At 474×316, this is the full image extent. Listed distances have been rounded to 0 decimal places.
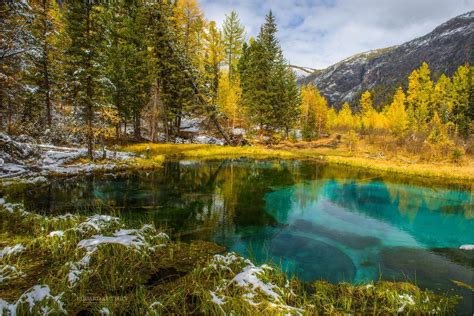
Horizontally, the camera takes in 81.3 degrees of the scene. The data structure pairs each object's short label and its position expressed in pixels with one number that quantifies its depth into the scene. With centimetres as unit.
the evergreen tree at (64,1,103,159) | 1786
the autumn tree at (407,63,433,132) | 5506
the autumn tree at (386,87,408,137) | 4988
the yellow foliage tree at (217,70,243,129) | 4078
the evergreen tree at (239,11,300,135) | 3881
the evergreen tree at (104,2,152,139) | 2916
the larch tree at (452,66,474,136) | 5056
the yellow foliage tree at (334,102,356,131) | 7481
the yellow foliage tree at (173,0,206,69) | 3313
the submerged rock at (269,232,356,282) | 765
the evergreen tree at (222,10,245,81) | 4503
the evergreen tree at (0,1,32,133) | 977
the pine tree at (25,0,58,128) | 1956
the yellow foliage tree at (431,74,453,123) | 5334
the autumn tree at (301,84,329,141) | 5006
